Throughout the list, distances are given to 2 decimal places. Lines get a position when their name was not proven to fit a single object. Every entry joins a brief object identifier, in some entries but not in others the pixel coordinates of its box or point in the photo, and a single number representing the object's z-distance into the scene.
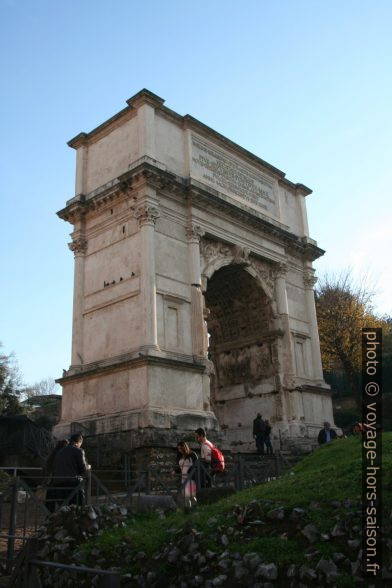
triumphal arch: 17.16
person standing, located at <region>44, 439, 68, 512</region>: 8.68
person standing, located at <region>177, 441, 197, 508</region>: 8.75
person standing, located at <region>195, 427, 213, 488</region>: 9.73
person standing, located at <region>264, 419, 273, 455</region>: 18.73
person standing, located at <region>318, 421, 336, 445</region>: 17.56
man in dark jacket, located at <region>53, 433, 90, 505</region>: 8.73
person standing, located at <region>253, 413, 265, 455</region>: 18.61
